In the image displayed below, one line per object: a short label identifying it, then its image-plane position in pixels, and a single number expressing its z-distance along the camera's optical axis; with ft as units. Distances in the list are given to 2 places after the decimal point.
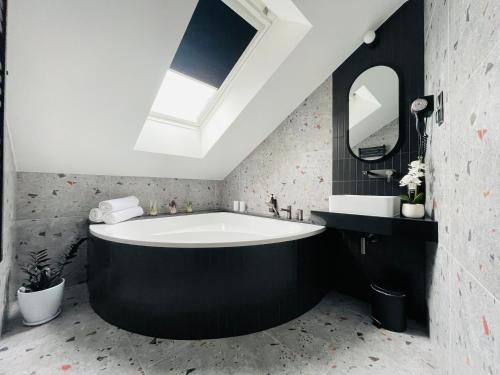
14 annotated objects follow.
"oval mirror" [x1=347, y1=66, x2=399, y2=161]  6.07
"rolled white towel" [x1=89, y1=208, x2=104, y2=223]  7.27
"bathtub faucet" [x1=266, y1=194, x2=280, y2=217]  8.99
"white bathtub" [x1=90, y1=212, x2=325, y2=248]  6.42
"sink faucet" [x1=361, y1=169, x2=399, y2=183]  5.90
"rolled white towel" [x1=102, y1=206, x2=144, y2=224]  7.30
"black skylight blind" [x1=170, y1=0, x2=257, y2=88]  6.33
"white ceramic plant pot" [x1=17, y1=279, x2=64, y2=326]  5.19
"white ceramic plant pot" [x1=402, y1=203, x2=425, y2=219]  4.94
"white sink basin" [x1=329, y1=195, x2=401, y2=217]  5.24
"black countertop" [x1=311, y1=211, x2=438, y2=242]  4.45
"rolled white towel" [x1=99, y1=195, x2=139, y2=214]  7.34
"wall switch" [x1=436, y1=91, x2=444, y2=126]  3.77
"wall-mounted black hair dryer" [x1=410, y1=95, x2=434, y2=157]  4.53
